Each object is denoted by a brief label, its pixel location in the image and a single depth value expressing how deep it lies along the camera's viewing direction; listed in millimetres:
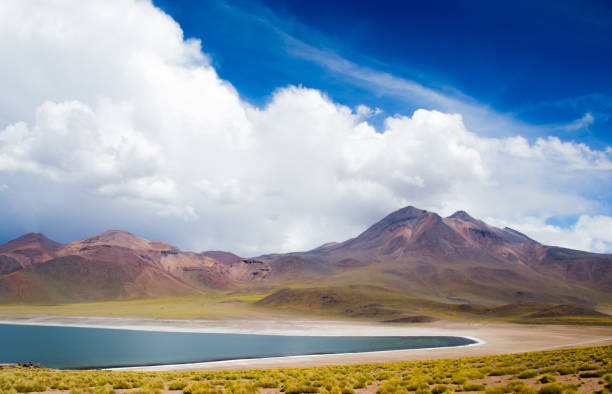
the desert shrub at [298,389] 17891
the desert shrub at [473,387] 17280
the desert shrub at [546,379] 17800
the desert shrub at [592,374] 18183
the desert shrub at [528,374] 19516
